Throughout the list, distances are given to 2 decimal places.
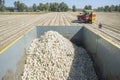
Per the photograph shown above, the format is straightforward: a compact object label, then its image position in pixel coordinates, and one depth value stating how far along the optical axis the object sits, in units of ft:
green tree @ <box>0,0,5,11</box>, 206.21
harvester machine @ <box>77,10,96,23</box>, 51.77
